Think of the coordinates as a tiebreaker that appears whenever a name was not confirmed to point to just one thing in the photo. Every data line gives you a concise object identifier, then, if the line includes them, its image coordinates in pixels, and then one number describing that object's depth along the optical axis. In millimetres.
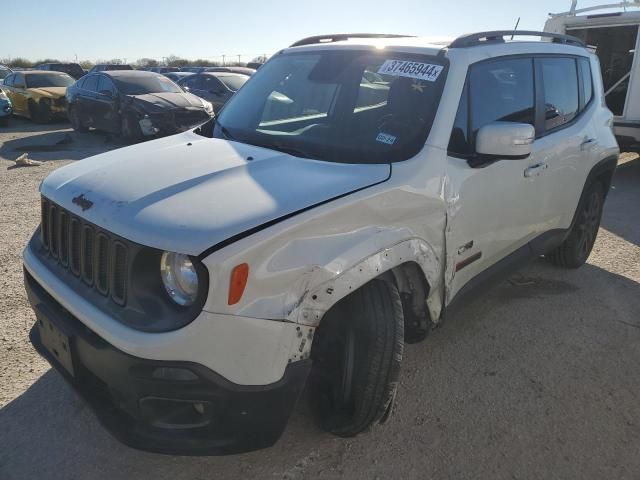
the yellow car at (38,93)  15586
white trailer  8875
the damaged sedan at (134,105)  11156
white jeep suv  1946
